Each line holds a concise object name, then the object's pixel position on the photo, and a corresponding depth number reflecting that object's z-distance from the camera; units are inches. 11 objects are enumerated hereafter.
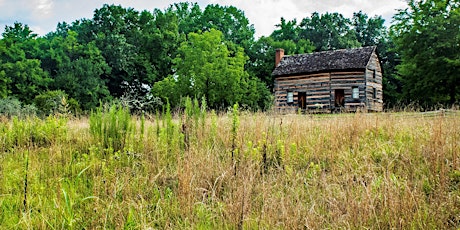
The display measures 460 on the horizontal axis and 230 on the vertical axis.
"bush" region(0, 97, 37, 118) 873.5
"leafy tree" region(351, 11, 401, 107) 1567.7
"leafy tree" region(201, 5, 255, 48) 1678.2
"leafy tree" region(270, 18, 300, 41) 1800.9
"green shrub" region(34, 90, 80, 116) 1006.7
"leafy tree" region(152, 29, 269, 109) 1163.9
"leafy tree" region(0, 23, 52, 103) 1220.5
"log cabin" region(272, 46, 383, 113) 1047.6
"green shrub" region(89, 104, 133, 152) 236.4
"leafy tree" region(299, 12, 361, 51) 1772.9
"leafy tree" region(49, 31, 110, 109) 1257.4
